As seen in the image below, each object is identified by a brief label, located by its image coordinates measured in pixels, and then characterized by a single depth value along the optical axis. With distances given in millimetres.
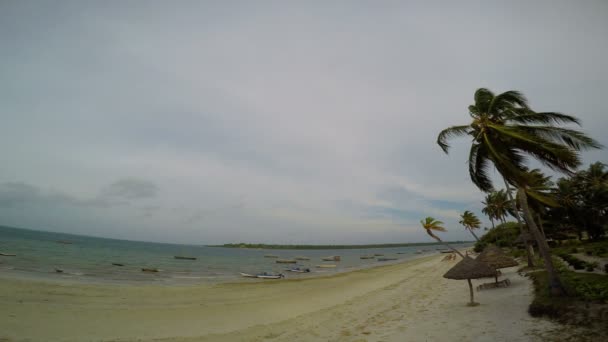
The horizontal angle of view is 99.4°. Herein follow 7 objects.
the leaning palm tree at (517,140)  8109
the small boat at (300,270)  37241
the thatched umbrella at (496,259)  15164
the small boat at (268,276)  29422
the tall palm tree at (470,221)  36562
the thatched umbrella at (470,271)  11562
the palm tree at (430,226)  16609
